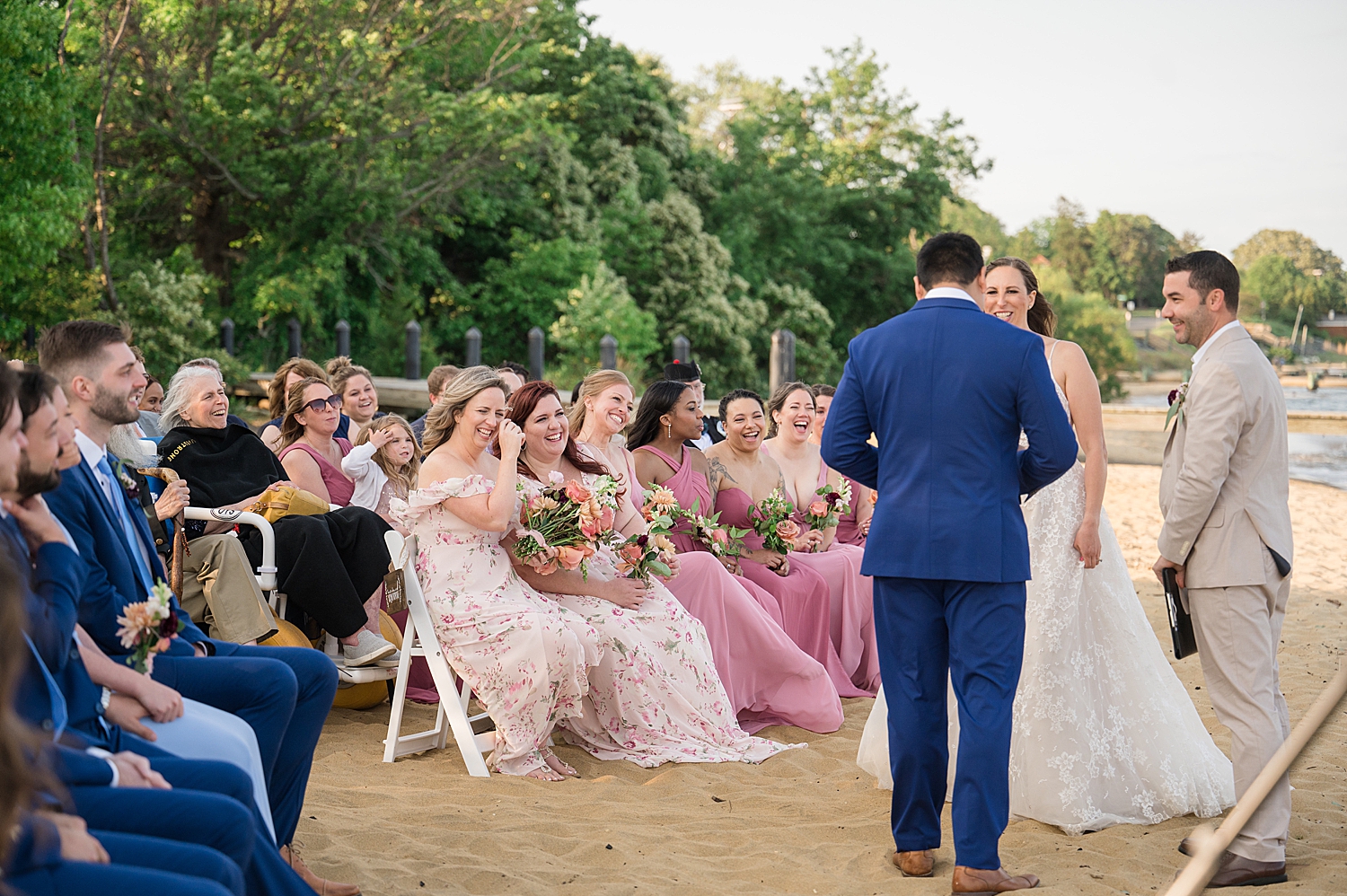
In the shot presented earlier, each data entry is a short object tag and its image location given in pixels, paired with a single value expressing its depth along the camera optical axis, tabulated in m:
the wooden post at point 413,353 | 19.77
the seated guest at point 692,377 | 7.16
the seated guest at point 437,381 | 8.02
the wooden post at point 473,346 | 18.41
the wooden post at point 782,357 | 13.52
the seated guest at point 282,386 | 6.97
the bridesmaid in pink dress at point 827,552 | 7.02
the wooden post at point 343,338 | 21.11
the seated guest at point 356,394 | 7.67
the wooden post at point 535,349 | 17.05
